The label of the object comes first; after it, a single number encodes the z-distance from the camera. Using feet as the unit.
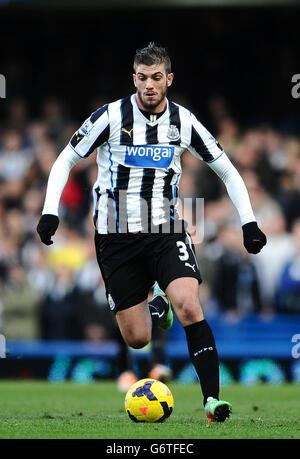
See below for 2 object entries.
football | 40.73
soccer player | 41.86
